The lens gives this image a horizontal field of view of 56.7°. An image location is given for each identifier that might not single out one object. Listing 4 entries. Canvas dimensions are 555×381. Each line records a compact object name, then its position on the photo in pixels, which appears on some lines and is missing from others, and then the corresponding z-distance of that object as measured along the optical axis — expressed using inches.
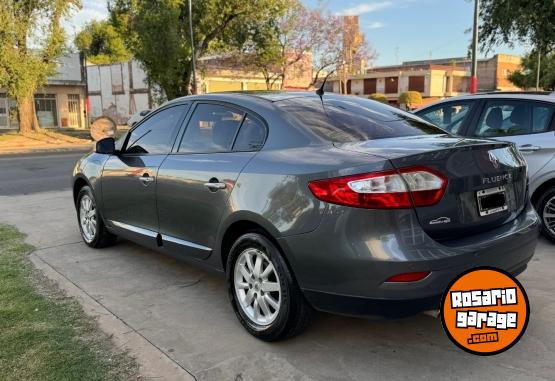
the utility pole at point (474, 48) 557.9
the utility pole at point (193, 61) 866.2
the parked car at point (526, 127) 213.5
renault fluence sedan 109.2
